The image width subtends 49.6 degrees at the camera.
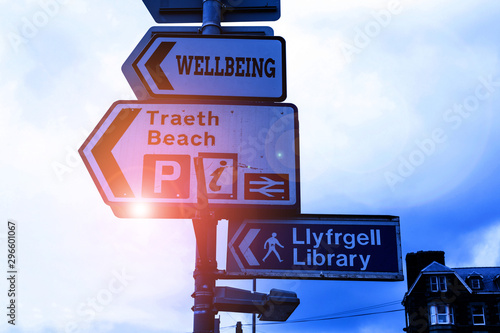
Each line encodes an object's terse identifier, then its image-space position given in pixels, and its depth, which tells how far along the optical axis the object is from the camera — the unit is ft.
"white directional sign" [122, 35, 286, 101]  14.90
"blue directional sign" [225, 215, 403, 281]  12.95
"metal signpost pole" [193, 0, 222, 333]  11.26
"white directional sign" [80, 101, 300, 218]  13.30
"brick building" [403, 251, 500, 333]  140.46
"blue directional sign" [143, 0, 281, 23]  16.26
